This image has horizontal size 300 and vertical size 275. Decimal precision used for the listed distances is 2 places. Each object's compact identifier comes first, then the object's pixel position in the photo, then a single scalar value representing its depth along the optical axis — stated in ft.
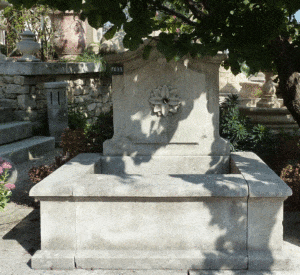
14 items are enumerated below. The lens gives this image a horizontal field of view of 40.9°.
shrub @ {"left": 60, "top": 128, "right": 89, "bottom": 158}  15.19
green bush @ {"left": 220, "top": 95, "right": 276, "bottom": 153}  15.25
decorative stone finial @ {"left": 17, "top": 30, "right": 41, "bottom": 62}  25.98
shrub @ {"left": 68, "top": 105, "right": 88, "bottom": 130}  27.20
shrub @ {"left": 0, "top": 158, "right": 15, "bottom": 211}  11.75
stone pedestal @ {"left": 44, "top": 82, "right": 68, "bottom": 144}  25.47
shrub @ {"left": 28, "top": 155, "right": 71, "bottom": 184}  14.65
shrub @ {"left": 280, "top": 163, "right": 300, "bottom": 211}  12.81
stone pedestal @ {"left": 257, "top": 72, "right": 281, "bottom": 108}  24.51
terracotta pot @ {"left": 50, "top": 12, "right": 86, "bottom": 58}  30.60
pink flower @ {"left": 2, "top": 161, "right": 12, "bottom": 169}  12.15
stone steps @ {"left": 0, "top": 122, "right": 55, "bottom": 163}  21.45
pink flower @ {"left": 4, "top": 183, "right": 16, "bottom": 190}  11.76
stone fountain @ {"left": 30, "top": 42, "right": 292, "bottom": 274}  9.52
